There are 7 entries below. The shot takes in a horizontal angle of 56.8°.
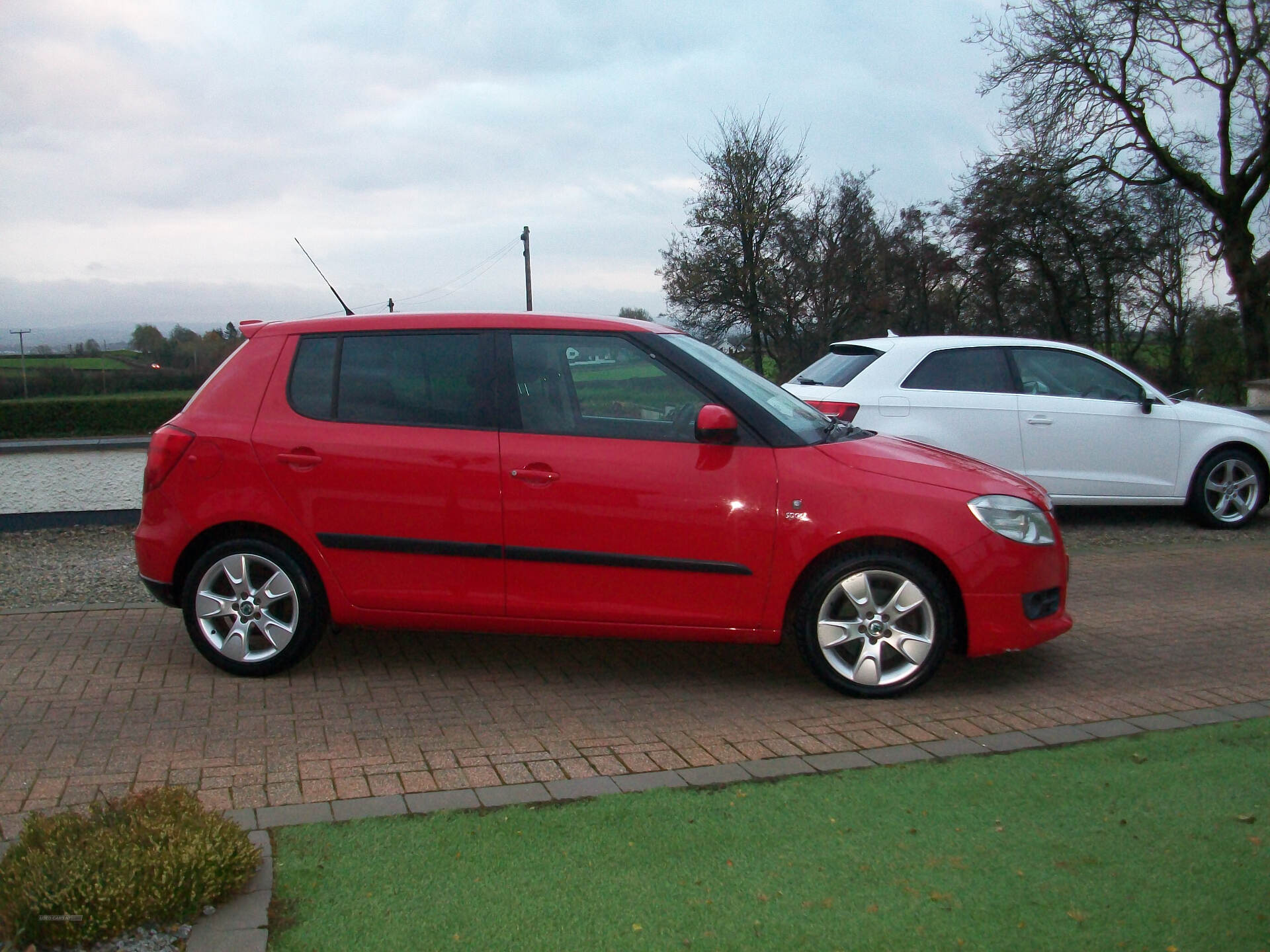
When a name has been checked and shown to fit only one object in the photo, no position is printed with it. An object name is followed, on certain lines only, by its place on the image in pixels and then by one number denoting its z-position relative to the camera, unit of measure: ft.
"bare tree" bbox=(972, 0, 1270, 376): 89.35
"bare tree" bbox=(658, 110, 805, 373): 116.06
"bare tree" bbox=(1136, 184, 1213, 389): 94.63
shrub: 9.72
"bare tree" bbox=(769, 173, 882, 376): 109.60
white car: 31.32
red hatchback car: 17.06
